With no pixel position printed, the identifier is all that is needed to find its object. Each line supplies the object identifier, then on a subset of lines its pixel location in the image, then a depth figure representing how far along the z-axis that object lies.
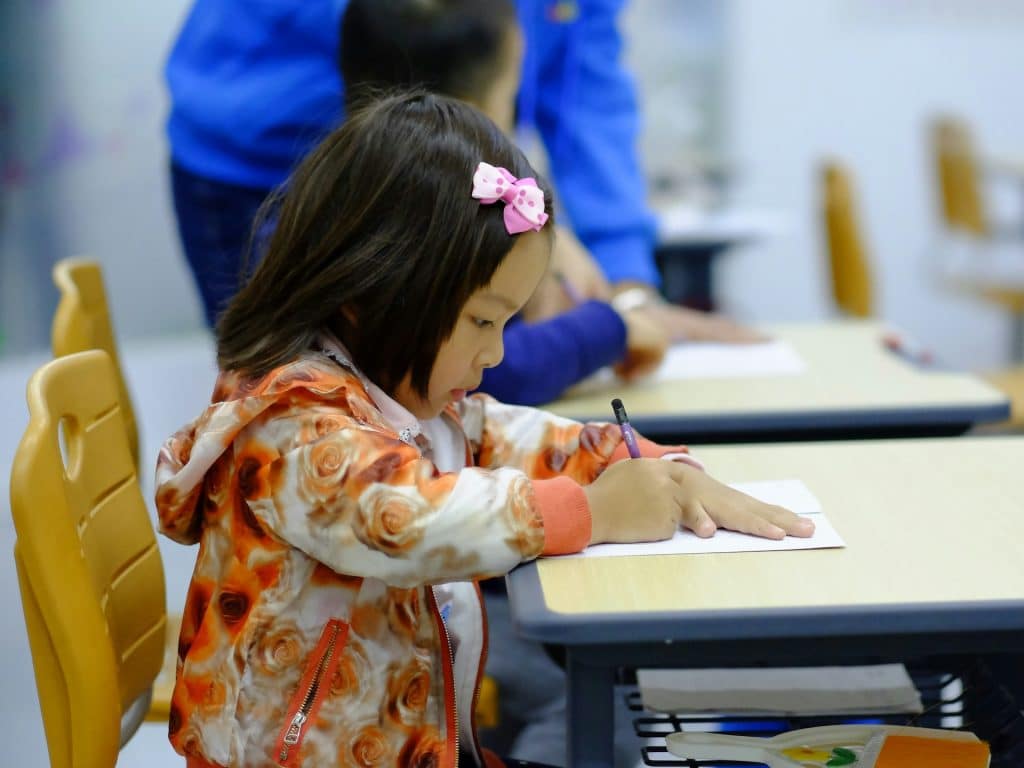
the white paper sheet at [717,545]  2.79
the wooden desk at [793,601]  2.68
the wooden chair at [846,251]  5.43
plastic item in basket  2.85
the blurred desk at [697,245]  6.13
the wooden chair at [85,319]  3.21
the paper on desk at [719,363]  3.39
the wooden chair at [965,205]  7.54
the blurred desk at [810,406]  3.23
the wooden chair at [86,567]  2.80
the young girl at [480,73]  3.23
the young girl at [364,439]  2.78
